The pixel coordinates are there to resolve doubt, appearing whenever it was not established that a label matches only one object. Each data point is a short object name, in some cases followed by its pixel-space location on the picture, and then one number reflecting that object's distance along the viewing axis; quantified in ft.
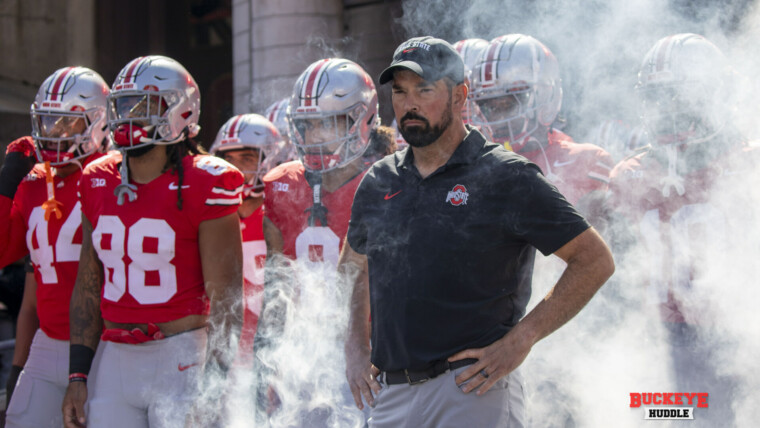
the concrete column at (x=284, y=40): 60.54
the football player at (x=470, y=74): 28.81
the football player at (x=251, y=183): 29.85
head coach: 15.26
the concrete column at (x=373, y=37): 54.39
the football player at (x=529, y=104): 26.66
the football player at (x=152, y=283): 20.53
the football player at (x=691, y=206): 23.29
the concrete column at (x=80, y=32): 79.05
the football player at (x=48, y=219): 24.38
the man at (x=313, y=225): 24.06
